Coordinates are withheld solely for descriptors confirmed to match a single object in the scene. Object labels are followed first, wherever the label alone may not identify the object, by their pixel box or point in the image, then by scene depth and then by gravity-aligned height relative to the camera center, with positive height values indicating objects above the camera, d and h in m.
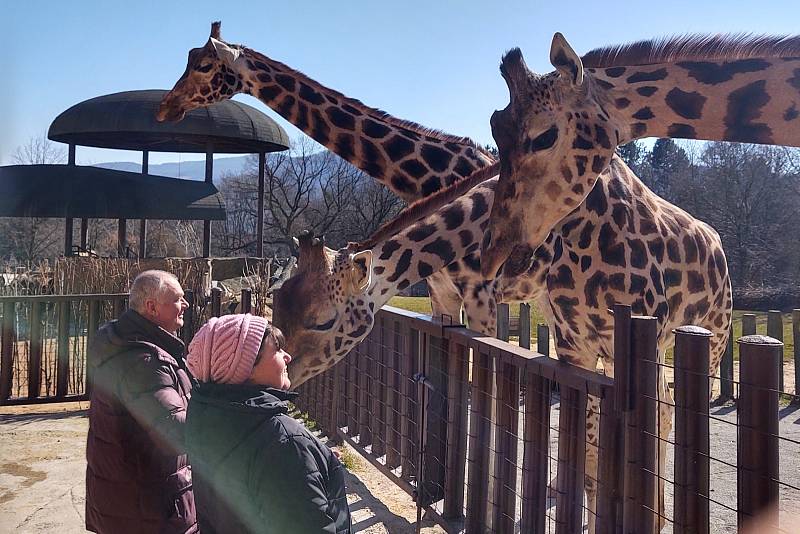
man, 2.96 -0.74
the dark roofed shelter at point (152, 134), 16.27 +3.56
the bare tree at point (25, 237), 28.02 +1.46
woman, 1.99 -0.52
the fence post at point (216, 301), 8.87 -0.34
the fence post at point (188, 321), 9.06 -0.63
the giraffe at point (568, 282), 4.34 +0.00
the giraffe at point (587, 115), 3.51 +0.91
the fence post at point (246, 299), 7.82 -0.28
